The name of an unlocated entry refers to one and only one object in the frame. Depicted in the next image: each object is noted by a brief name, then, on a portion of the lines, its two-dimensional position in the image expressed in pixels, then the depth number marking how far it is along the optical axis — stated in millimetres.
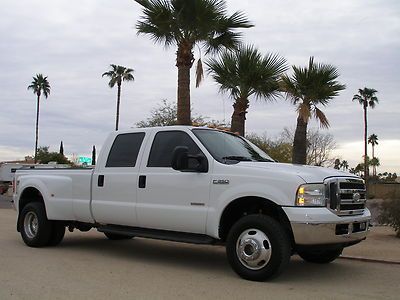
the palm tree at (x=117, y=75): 51594
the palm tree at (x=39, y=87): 65375
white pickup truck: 6934
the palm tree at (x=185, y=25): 15875
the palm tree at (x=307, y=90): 17500
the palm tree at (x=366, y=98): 60469
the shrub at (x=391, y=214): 11742
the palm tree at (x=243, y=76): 17359
